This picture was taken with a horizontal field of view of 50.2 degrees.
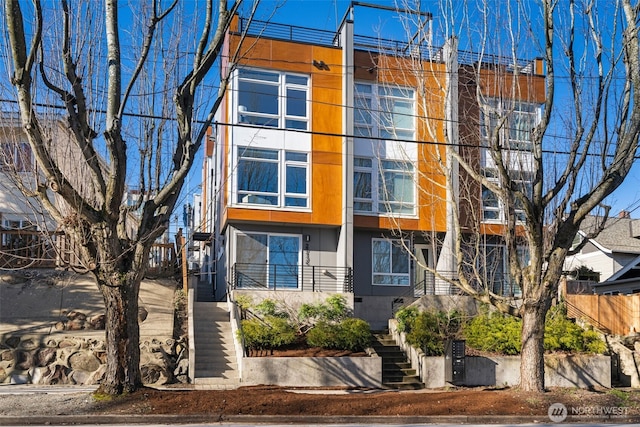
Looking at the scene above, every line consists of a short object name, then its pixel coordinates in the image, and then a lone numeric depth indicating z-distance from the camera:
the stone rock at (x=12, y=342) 18.73
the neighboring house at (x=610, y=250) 36.31
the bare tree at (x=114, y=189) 11.23
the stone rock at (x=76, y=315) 20.56
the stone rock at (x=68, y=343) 18.67
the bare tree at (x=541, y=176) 14.05
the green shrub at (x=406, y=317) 21.11
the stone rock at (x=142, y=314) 20.93
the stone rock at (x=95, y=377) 17.33
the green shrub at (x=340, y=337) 19.39
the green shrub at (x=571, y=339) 20.16
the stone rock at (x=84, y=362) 17.83
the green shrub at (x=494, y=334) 19.94
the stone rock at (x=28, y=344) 18.64
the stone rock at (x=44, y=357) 17.98
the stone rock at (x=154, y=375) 17.23
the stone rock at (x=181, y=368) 17.97
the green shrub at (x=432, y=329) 19.45
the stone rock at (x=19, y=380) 17.31
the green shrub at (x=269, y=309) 21.17
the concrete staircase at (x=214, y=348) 17.69
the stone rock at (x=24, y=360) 17.81
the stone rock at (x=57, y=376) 17.33
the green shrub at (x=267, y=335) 18.86
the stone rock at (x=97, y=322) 20.30
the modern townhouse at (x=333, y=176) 24.05
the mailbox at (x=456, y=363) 18.44
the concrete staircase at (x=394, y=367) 18.88
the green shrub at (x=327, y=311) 21.55
